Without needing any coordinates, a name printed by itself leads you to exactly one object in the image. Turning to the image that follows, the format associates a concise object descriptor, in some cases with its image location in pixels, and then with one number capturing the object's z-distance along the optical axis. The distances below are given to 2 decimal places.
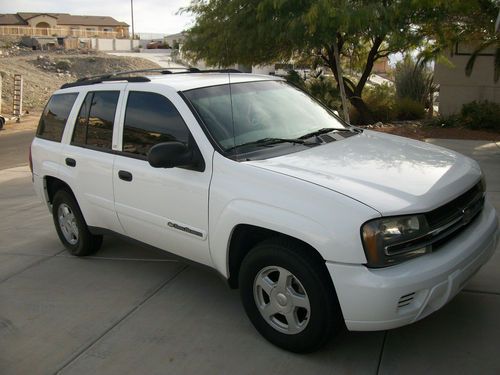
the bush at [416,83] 18.50
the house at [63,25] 91.88
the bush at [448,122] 13.54
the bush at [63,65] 41.69
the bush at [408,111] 17.03
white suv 3.07
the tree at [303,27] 10.20
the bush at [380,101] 17.08
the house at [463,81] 15.49
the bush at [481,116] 12.91
